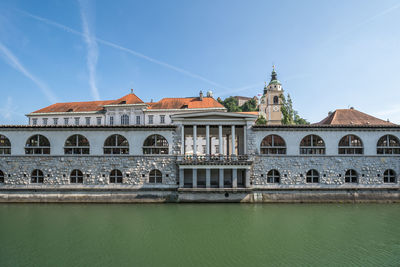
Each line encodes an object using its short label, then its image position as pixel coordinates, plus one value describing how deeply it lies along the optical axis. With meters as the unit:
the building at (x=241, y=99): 104.62
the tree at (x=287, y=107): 49.83
